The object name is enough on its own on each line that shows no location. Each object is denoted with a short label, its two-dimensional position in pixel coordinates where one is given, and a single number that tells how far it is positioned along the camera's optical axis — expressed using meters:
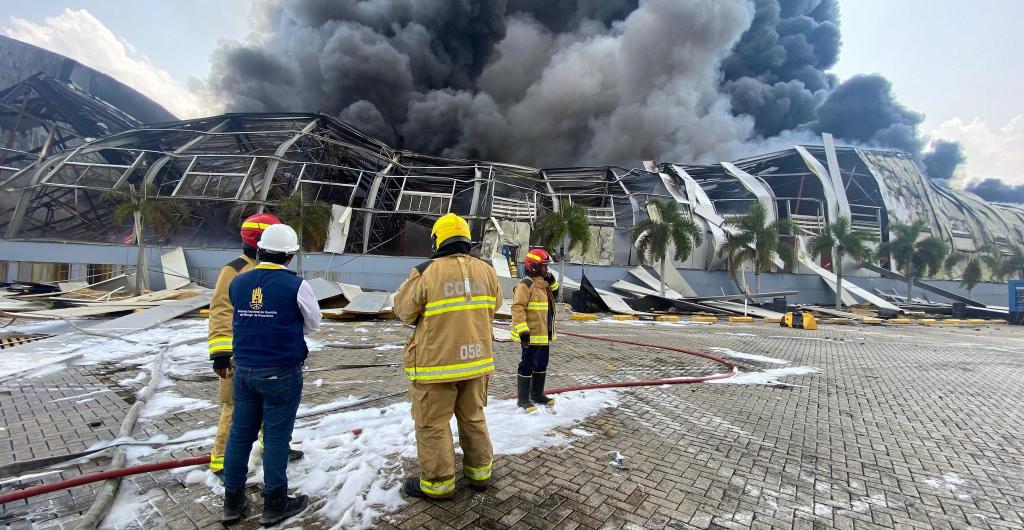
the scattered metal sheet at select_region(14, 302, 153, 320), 9.08
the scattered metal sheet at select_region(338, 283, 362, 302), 14.22
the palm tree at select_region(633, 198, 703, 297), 21.33
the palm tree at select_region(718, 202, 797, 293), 22.51
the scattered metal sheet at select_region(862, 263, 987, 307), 26.88
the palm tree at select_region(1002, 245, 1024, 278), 33.94
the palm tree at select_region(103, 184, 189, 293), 17.97
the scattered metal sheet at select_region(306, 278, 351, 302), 13.49
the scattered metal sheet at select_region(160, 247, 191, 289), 18.59
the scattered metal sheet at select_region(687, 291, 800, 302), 19.26
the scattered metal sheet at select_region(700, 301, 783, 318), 18.31
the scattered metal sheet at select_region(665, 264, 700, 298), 23.44
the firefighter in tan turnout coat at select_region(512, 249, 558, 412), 4.17
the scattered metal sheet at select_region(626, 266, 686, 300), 22.10
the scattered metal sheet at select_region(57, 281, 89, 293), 16.42
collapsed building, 25.73
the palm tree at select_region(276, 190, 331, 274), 19.86
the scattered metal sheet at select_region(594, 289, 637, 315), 17.33
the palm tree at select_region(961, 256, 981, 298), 28.25
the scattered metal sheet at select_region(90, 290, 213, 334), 8.62
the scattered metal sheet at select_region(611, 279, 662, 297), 21.12
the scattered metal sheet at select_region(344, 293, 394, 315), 12.42
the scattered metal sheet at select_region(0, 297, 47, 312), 10.40
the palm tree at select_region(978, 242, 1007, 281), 32.69
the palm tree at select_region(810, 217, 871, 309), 24.47
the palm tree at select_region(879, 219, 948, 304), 26.38
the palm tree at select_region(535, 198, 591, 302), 20.91
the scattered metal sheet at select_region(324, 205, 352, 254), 24.23
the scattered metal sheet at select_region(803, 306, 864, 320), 18.80
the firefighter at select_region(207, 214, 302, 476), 2.74
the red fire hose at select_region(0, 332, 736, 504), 2.34
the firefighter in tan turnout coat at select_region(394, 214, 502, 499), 2.54
